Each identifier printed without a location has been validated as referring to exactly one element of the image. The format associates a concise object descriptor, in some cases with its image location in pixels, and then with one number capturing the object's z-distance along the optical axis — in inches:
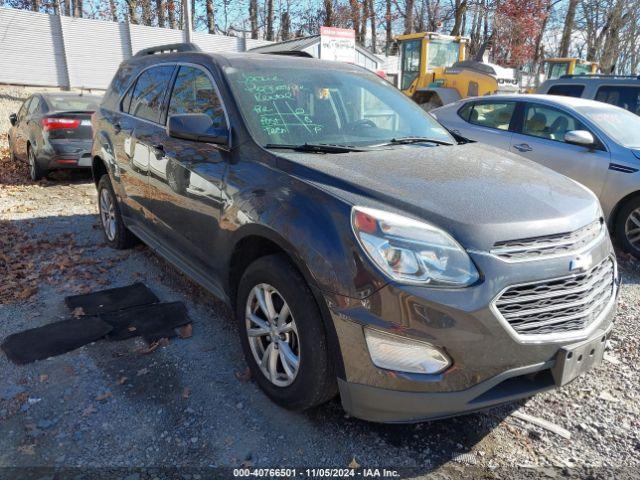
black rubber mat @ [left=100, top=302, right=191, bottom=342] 141.9
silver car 220.4
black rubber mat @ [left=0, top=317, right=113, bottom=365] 131.4
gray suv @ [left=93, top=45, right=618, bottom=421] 84.0
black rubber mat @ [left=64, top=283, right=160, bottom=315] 158.2
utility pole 549.6
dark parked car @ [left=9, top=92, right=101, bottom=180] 331.0
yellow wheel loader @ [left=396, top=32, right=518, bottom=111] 497.0
